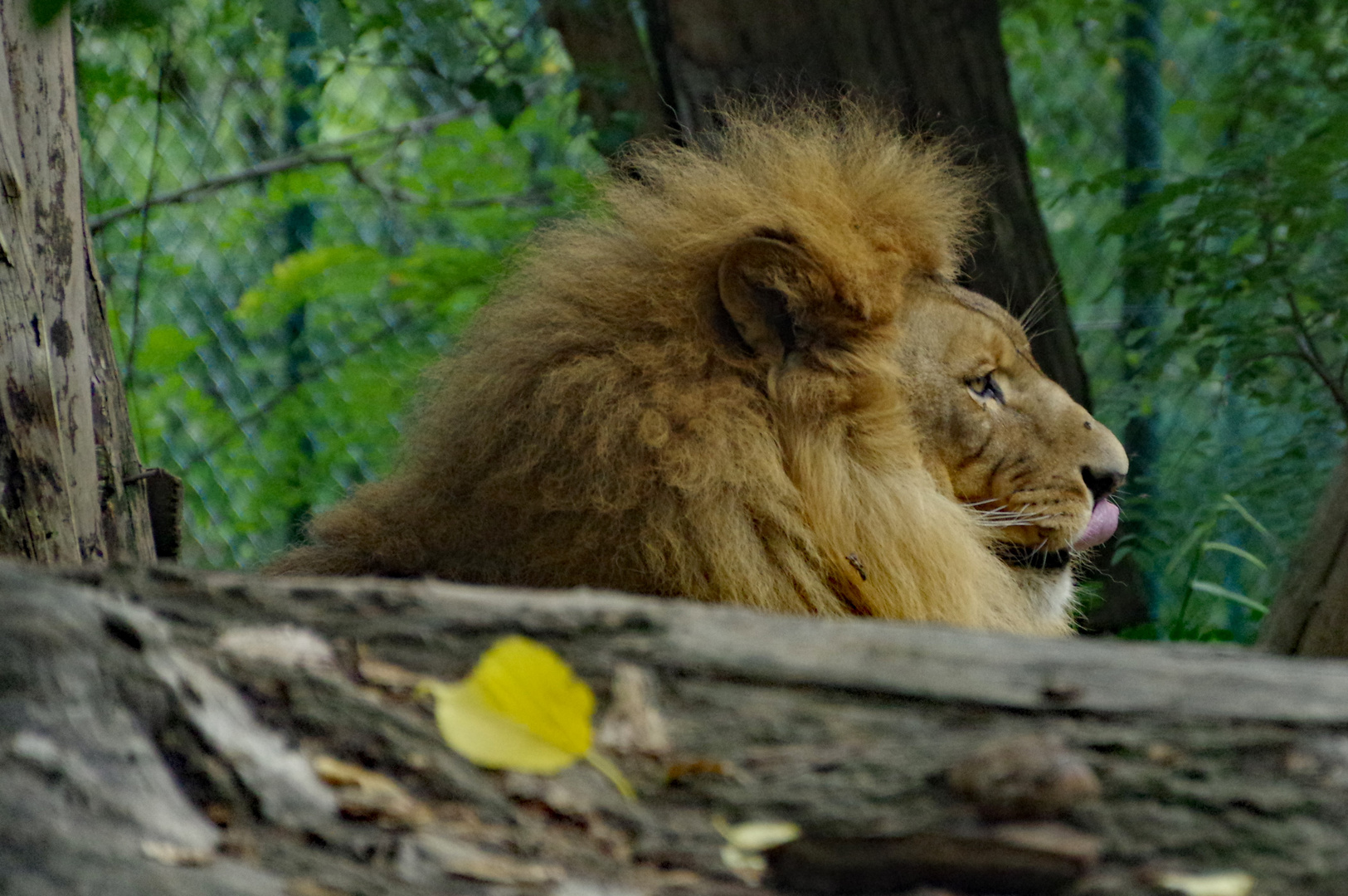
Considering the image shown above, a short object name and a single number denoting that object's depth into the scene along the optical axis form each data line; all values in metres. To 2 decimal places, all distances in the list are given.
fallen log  10.84
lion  13.26
